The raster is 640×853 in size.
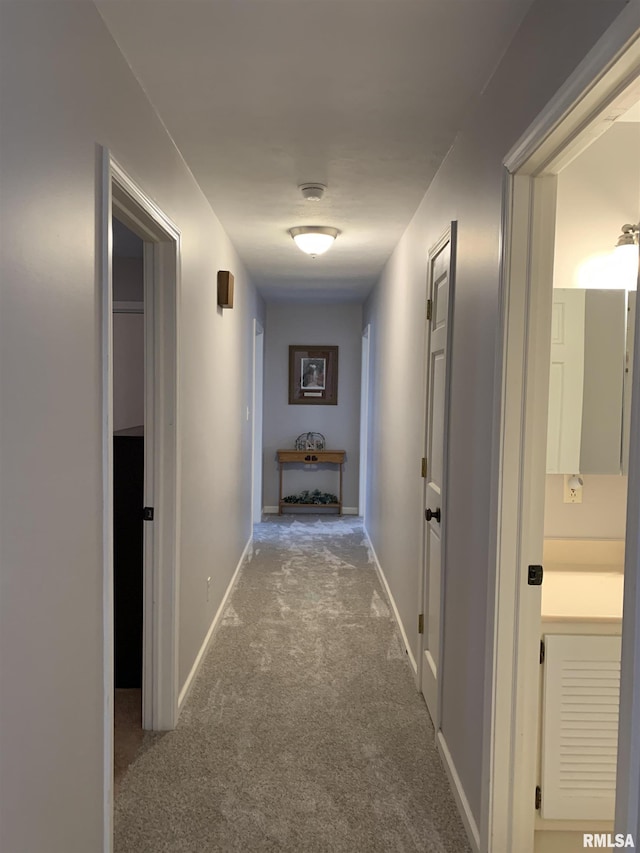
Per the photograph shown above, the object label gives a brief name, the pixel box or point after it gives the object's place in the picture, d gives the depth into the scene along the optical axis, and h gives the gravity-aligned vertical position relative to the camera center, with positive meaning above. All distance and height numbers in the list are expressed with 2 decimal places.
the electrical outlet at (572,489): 2.36 -0.33
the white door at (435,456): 2.62 -0.26
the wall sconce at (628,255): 2.23 +0.49
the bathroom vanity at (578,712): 1.90 -0.92
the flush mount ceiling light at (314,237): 3.72 +0.89
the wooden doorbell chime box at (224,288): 3.62 +0.58
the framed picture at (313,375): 7.31 +0.20
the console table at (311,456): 7.17 -0.68
